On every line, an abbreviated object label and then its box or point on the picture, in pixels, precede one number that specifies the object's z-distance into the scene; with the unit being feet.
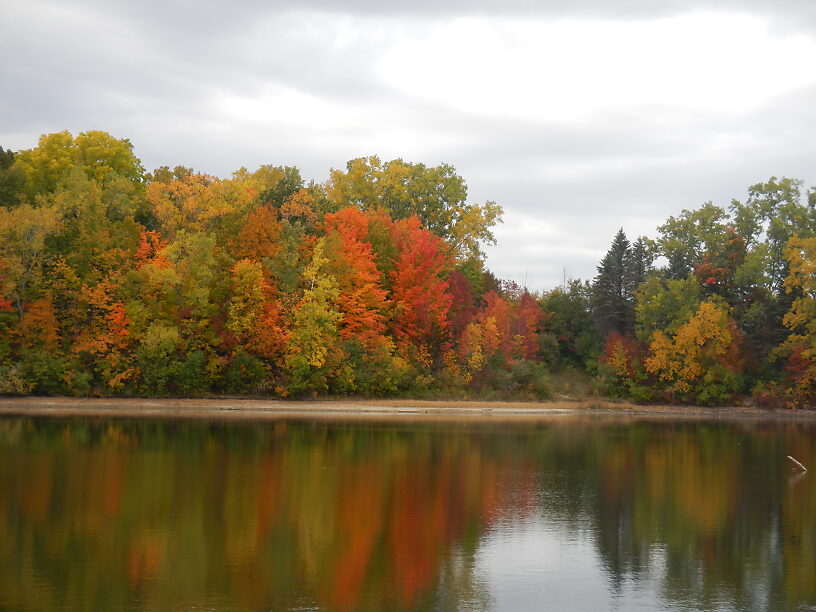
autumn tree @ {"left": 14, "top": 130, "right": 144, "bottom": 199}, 237.66
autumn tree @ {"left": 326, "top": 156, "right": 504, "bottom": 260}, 290.56
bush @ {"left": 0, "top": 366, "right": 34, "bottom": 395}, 189.98
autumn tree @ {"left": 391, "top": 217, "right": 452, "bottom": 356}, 240.53
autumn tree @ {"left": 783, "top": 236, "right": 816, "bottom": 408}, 242.17
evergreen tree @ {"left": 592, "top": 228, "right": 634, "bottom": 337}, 285.02
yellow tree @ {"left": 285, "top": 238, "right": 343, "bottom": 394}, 210.18
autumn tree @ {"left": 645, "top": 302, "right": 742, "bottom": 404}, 245.24
